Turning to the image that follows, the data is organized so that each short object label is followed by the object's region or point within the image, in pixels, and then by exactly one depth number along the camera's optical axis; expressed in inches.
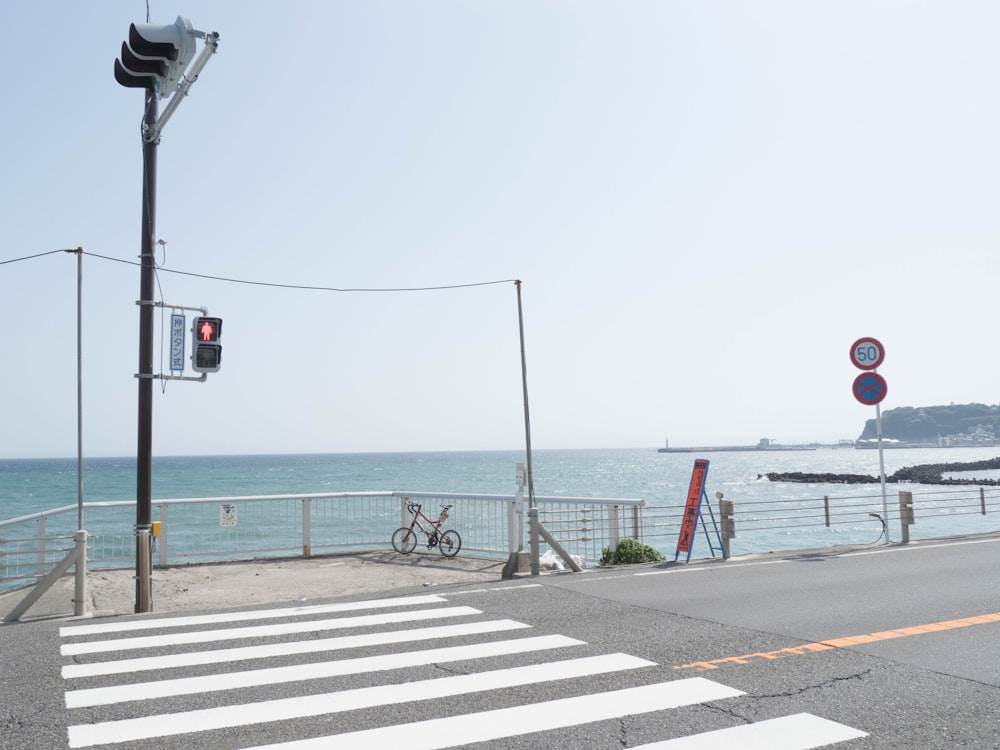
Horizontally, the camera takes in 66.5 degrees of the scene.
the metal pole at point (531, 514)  447.8
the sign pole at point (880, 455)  585.1
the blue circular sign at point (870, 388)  597.9
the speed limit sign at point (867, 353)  603.8
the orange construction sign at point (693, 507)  502.9
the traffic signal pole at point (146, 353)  387.5
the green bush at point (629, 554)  521.3
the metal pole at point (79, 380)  373.7
